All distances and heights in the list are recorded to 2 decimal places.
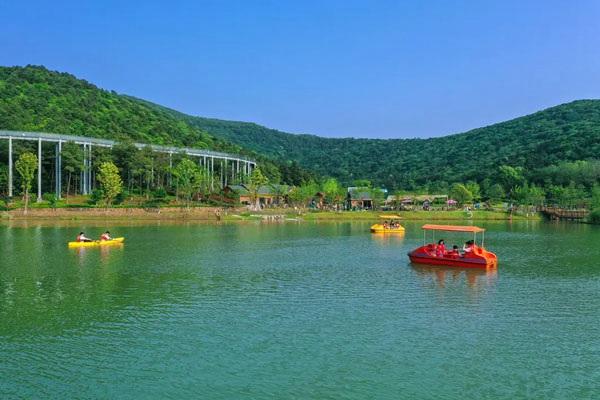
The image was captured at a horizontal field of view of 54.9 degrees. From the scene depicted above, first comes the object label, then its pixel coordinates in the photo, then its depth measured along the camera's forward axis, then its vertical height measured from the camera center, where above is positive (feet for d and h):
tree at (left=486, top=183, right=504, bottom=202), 399.44 +5.59
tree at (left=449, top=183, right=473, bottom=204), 336.94 +3.50
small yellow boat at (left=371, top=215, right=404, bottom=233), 204.64 -9.78
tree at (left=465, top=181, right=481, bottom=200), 379.98 +7.24
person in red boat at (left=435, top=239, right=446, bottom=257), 115.85 -9.94
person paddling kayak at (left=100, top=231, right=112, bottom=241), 146.60 -9.39
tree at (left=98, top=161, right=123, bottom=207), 261.44 +8.49
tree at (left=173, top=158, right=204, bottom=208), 284.82 +10.78
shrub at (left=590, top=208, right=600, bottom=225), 272.31 -7.06
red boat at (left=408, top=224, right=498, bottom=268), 110.52 -11.18
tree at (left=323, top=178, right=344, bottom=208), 347.99 +5.28
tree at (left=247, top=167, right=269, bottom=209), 338.95 +9.76
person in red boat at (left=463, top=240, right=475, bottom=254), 112.96 -9.13
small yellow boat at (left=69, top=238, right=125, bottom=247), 141.08 -10.69
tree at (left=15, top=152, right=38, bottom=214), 250.78 +14.06
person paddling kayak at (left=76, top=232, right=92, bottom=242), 142.58 -9.51
